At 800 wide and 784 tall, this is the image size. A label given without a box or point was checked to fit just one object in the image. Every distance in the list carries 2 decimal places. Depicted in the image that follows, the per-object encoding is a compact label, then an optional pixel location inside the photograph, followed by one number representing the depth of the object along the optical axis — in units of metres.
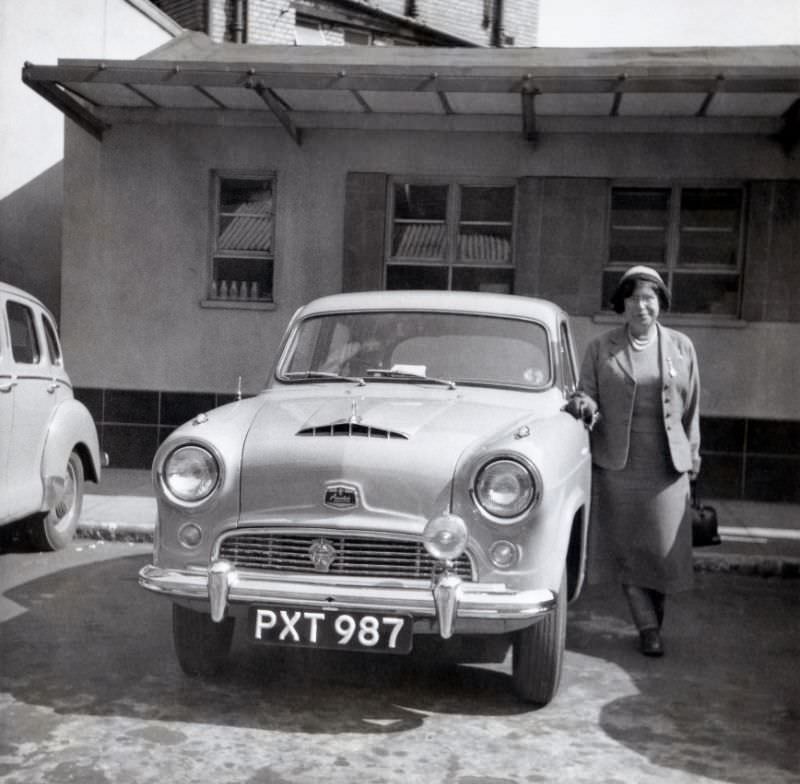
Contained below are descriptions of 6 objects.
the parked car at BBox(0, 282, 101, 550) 6.06
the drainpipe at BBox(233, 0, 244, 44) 20.45
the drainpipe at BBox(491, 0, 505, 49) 27.30
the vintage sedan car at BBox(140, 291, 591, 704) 3.70
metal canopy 8.24
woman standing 4.92
